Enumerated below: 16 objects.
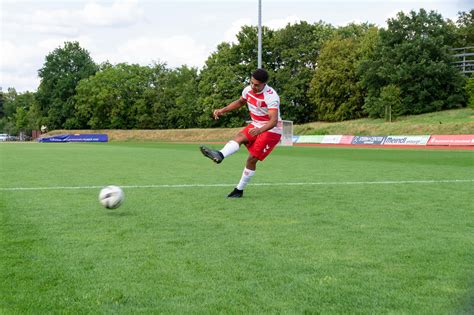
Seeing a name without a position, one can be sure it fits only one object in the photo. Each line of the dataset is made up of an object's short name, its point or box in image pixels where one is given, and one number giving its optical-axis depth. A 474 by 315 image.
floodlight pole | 37.10
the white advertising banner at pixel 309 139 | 48.59
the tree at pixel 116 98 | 89.62
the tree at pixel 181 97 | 85.24
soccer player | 8.57
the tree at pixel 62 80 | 97.44
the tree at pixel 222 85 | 73.31
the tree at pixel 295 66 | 72.69
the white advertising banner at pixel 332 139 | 46.26
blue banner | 80.79
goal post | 44.19
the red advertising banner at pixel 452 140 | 35.75
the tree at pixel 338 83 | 70.56
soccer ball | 6.92
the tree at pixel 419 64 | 62.38
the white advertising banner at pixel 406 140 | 38.47
